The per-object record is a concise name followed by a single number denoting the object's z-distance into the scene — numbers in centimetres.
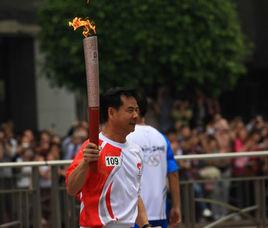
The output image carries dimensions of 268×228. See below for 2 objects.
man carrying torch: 1169
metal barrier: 1831
